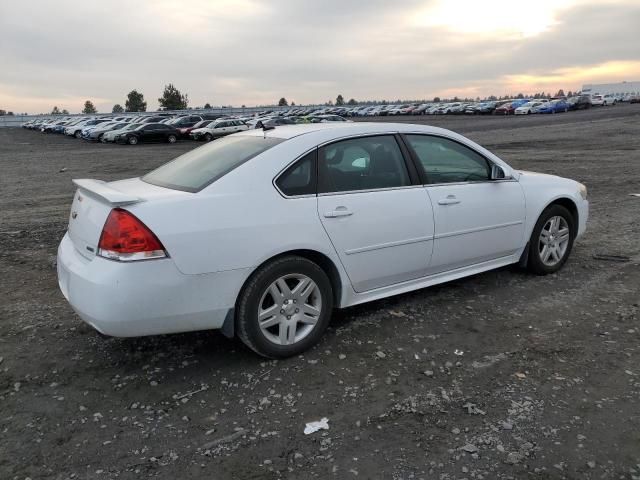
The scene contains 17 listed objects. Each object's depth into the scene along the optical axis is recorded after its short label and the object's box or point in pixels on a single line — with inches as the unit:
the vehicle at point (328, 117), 1309.5
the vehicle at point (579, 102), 2420.0
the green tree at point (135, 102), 5103.3
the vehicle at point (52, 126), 2190.0
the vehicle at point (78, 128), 1833.5
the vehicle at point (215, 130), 1433.3
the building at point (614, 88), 4689.0
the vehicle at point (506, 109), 2520.4
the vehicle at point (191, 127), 1500.0
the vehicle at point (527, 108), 2380.7
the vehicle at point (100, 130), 1567.1
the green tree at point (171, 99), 4756.4
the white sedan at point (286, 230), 129.2
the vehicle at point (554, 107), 2316.7
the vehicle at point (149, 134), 1403.8
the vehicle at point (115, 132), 1443.7
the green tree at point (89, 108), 5658.0
